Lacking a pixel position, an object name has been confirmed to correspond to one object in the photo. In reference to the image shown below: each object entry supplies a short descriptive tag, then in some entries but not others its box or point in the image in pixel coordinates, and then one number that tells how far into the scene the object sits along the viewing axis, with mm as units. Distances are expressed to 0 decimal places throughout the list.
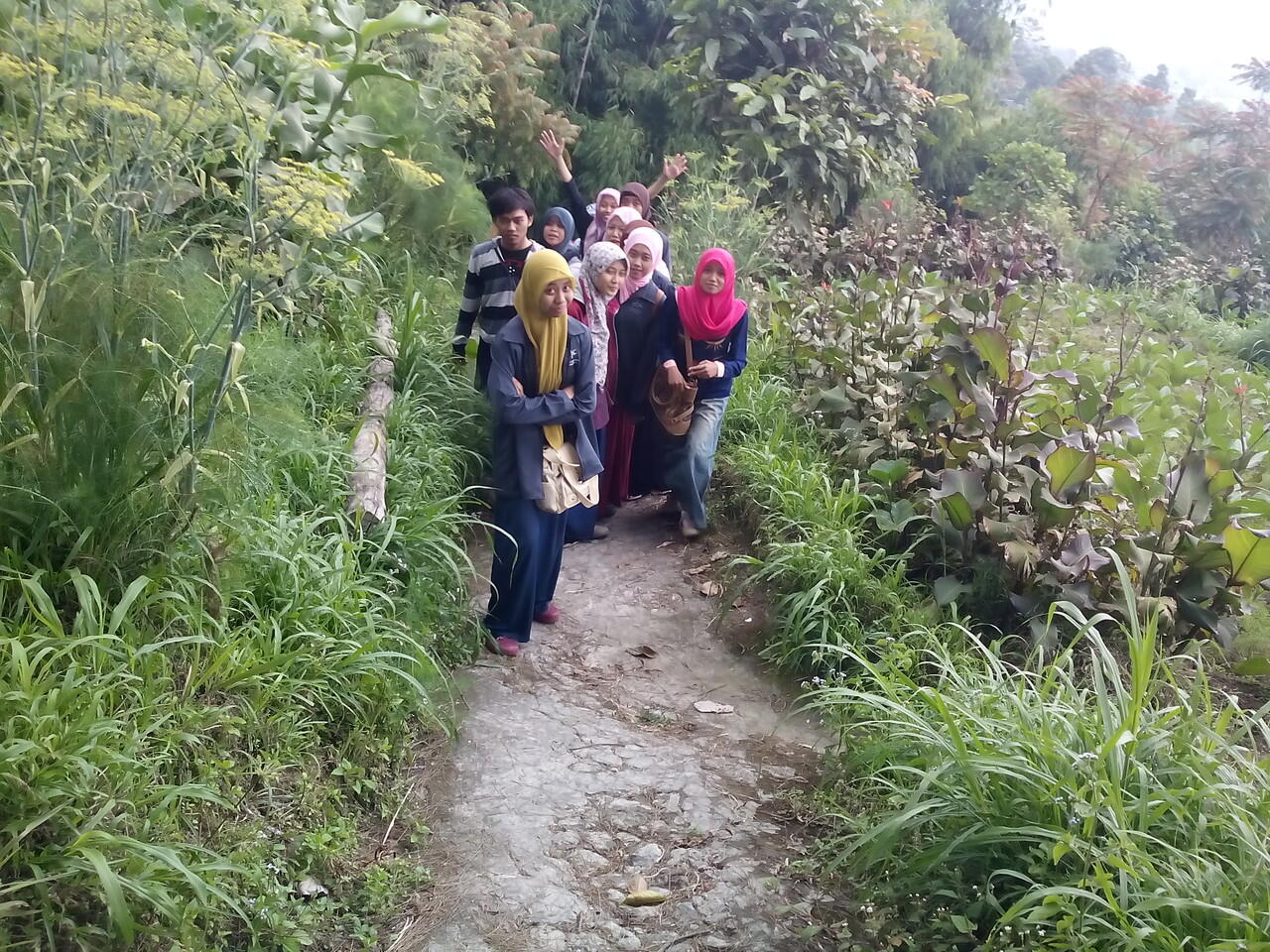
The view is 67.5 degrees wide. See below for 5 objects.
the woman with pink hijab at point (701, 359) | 4797
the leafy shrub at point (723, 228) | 7773
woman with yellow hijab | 3750
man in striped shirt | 4668
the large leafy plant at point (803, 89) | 9492
